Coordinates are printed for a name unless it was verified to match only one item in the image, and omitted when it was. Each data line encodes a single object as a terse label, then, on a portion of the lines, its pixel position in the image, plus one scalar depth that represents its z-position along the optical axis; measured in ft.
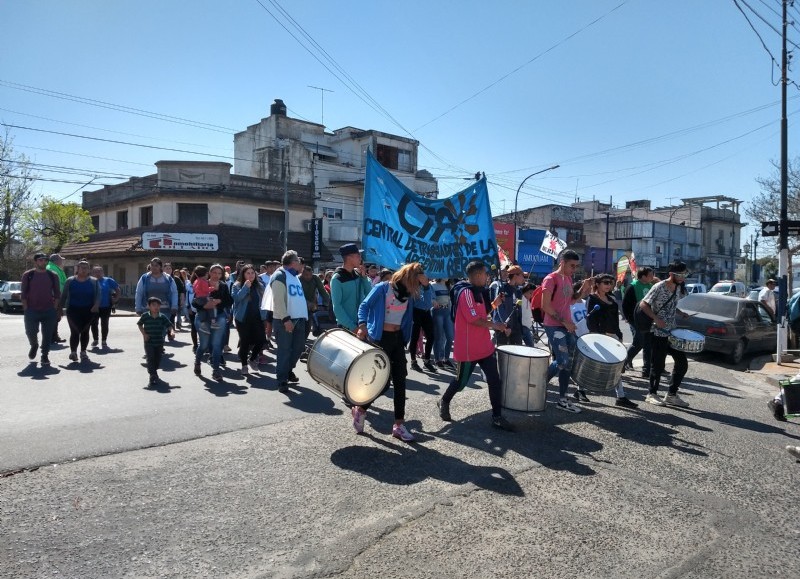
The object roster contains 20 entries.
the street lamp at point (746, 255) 208.68
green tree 123.34
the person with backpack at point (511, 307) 29.43
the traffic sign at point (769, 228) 39.71
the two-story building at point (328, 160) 136.05
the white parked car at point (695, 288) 106.86
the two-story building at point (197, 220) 107.86
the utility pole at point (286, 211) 108.06
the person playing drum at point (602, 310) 29.78
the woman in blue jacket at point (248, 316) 30.17
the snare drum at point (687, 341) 24.25
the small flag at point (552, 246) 47.11
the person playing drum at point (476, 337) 20.30
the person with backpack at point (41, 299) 31.68
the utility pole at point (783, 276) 39.65
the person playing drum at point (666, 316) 25.07
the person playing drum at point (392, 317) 19.31
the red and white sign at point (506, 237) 152.76
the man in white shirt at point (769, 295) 52.44
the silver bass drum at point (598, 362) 23.09
